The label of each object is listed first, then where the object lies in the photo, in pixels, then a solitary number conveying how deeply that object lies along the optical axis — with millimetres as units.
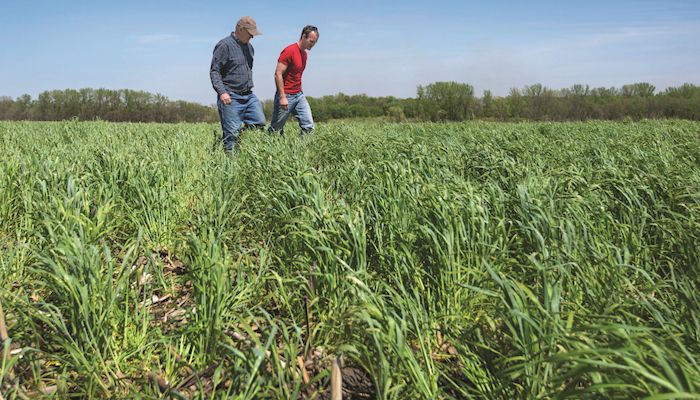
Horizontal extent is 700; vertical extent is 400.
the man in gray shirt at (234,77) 6379
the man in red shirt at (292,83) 6973
